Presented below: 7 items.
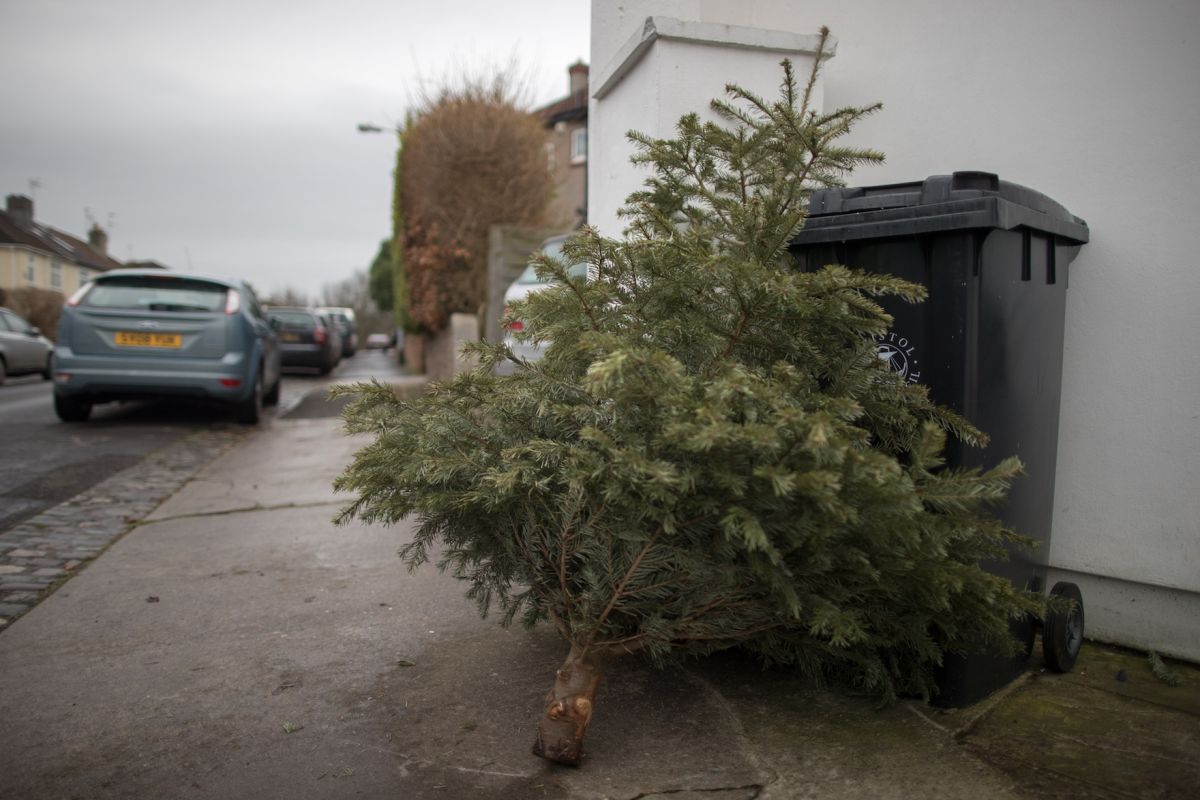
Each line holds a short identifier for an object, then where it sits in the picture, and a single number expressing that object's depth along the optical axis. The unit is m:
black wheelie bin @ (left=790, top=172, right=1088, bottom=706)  2.72
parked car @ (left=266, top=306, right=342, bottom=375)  21.58
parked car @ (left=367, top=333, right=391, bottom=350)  61.17
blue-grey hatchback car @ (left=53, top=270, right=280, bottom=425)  8.78
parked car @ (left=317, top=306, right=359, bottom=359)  36.56
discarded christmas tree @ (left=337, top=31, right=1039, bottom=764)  2.02
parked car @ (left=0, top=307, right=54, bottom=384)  17.19
